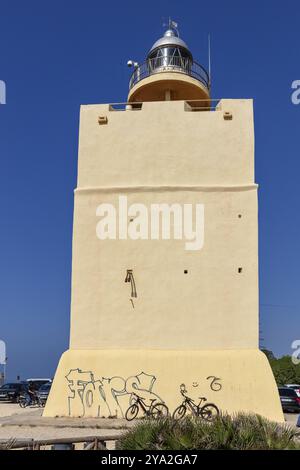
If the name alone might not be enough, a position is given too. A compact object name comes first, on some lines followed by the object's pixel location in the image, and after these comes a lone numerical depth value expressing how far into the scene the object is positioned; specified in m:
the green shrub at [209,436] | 7.82
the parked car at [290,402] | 23.59
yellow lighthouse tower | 17.05
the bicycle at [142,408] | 16.72
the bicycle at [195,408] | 16.48
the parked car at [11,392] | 31.14
